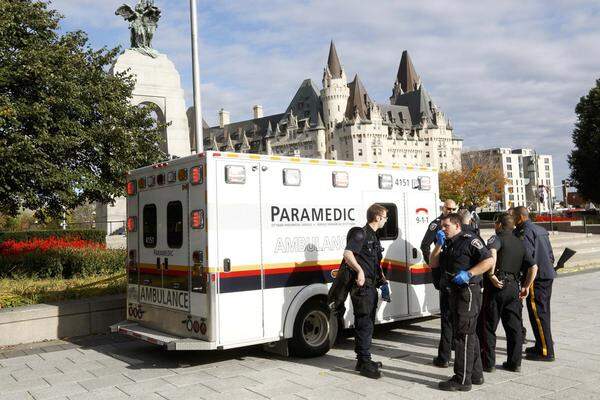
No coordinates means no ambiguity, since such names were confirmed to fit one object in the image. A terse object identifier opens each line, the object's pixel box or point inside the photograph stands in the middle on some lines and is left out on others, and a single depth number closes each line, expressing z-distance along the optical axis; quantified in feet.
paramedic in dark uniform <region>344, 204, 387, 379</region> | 20.79
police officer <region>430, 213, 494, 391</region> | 18.94
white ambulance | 22.20
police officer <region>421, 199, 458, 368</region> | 22.36
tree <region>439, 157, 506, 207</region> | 260.62
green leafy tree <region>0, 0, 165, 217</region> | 37.88
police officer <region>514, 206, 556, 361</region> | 22.66
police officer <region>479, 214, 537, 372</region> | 21.27
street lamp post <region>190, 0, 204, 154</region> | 44.55
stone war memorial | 95.09
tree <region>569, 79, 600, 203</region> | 164.14
